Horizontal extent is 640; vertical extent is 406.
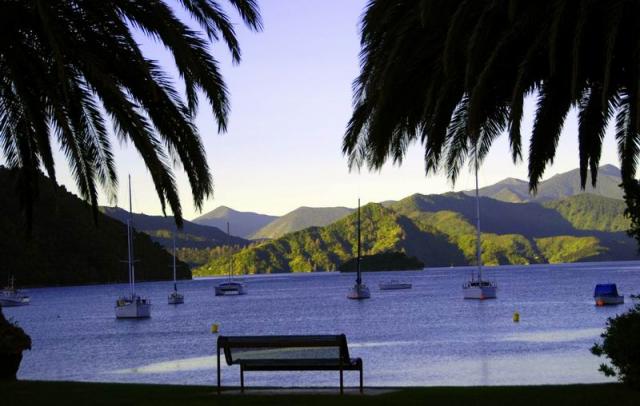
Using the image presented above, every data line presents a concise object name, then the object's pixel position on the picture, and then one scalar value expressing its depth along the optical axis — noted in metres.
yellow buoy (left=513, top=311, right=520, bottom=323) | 64.81
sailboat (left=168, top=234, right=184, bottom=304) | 121.75
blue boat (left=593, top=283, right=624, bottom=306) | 82.00
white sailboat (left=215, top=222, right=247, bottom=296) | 151.88
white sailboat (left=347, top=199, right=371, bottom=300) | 114.21
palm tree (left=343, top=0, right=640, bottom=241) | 11.68
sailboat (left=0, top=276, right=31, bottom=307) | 134.75
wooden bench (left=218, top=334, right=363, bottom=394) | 13.34
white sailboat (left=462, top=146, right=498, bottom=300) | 99.56
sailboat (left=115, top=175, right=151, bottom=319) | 87.19
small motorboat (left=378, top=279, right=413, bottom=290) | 156.38
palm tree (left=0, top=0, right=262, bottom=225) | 12.62
